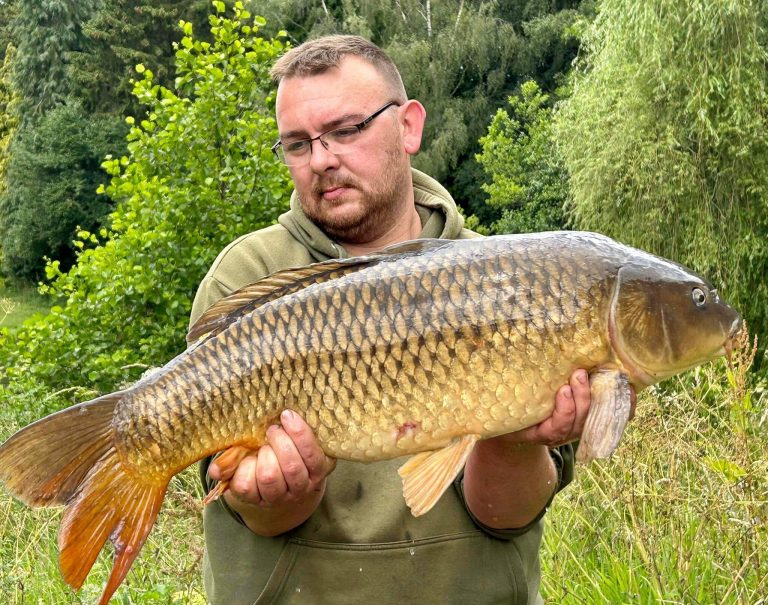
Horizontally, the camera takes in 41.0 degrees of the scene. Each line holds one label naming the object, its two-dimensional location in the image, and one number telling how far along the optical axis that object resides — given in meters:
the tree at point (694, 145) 10.09
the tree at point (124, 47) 26.17
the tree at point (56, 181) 26.83
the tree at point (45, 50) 29.22
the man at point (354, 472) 1.84
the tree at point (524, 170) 19.33
